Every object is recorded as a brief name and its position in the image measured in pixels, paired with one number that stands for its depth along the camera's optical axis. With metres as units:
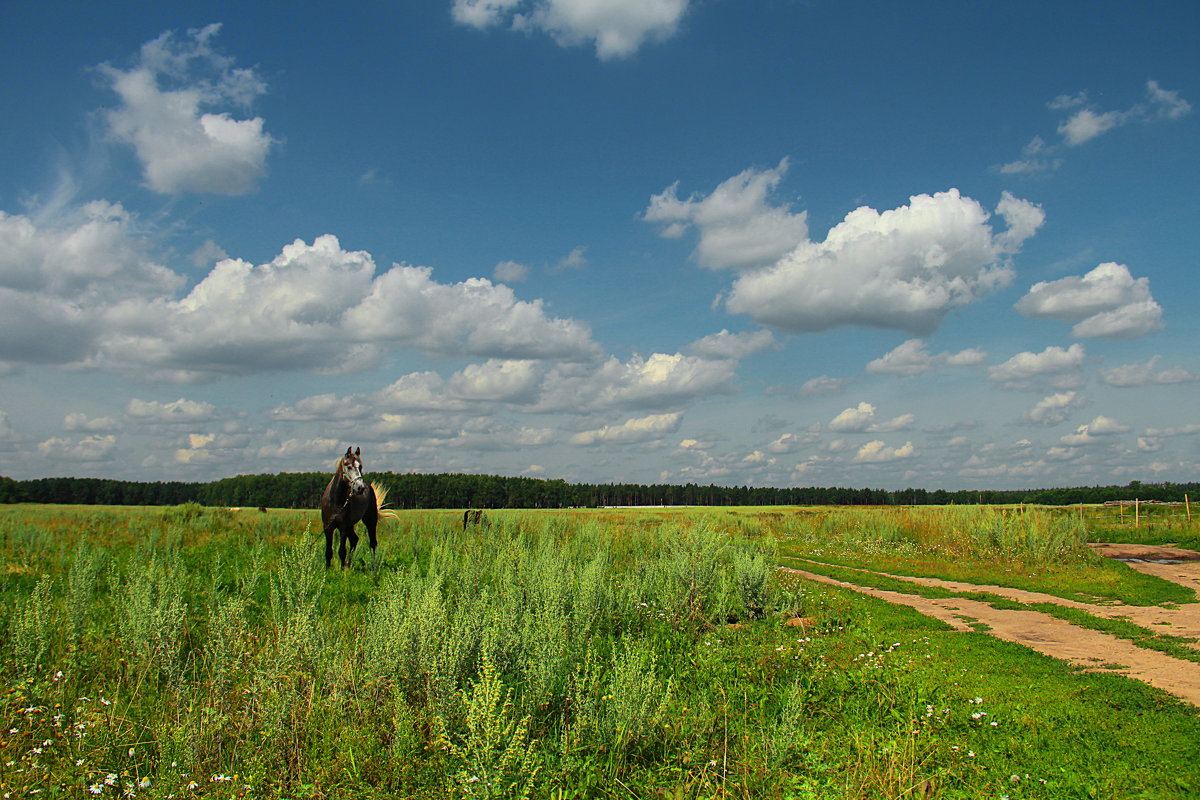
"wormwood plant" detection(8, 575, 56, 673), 5.88
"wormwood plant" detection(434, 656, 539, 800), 3.80
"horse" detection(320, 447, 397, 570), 12.70
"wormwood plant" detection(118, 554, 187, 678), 5.97
